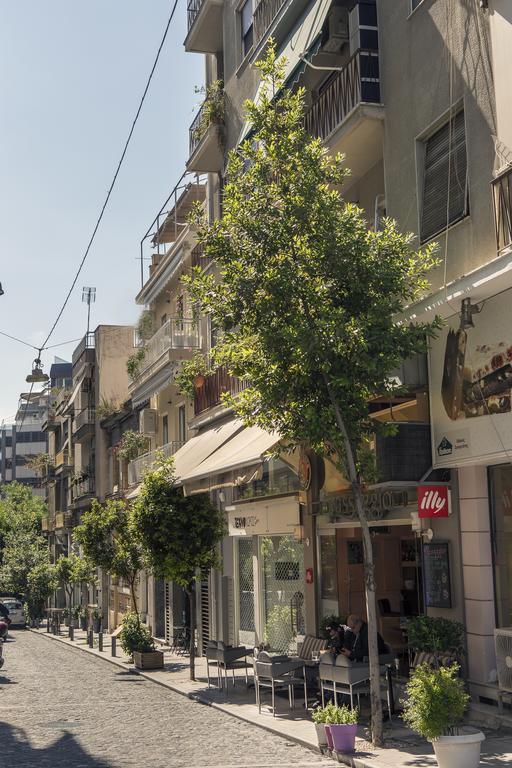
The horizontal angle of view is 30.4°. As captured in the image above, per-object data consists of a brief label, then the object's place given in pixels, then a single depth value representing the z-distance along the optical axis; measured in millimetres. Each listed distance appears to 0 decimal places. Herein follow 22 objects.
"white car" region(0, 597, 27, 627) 52000
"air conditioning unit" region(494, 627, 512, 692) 12109
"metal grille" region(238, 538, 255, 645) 23781
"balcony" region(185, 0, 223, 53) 26328
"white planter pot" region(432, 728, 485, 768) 9562
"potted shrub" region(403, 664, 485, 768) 9578
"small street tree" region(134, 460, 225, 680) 20578
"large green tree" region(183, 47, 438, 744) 11828
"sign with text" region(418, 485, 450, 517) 13742
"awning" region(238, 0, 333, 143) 16578
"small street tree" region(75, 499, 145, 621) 30359
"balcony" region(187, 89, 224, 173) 25797
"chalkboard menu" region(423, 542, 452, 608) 13781
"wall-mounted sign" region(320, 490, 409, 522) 15484
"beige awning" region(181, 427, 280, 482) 15891
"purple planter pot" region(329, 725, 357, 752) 10992
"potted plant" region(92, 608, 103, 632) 37225
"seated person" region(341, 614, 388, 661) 13602
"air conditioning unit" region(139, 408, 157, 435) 35469
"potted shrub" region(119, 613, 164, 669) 23328
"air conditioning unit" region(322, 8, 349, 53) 17453
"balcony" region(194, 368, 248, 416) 24969
